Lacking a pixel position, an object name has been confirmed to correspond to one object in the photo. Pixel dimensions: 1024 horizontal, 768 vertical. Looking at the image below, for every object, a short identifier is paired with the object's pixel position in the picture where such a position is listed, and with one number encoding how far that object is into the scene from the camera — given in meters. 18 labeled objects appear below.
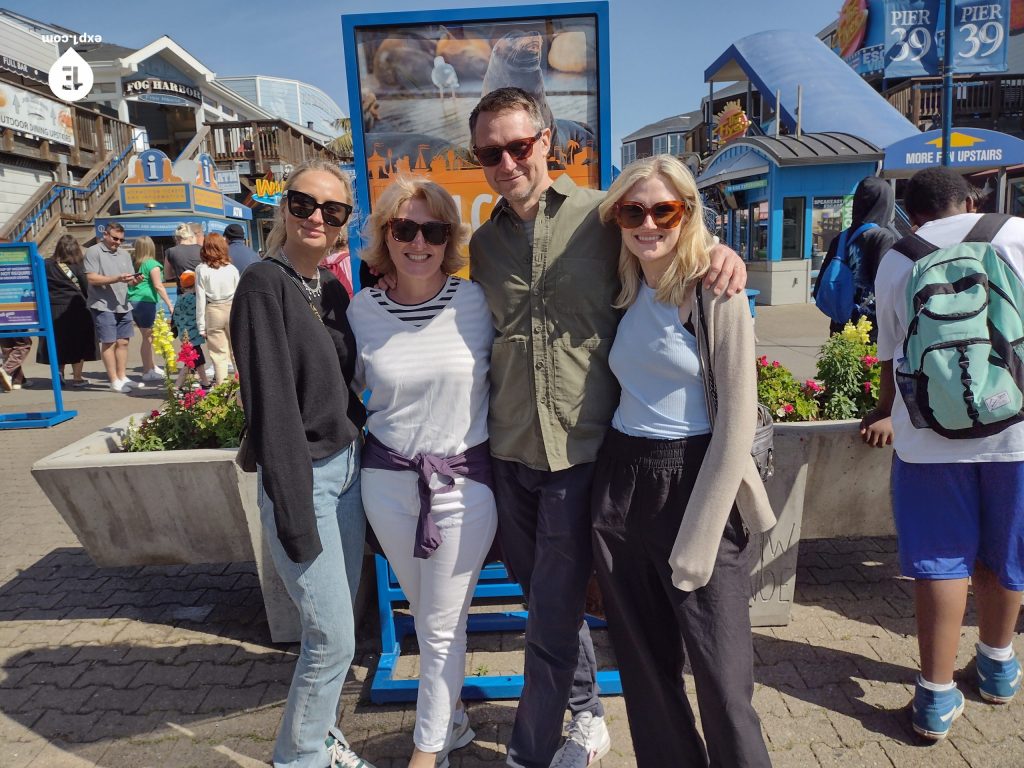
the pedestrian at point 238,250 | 7.81
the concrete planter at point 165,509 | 3.16
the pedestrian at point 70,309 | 8.73
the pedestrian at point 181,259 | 8.63
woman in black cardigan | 1.93
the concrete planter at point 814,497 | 3.14
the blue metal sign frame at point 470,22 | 2.73
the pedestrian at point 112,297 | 8.65
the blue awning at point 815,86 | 18.88
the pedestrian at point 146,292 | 9.16
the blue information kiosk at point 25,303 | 7.35
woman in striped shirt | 2.09
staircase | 15.98
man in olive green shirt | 2.05
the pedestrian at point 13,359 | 9.17
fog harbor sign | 25.62
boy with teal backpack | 2.30
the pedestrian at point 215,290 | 7.47
